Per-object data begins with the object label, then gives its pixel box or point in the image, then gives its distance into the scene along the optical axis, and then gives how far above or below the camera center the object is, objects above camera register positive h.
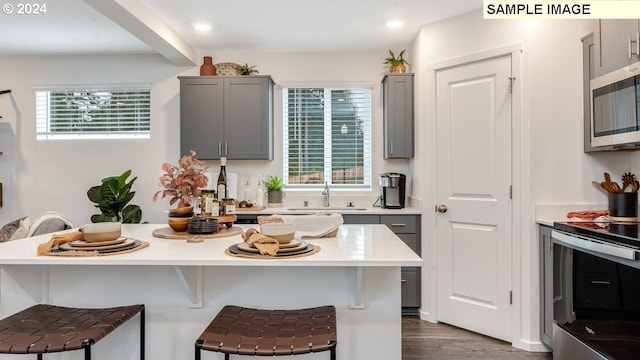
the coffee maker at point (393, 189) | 3.74 -0.07
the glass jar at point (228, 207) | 2.21 -0.15
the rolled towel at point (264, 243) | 1.49 -0.26
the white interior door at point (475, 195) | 2.87 -0.11
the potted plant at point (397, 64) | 3.81 +1.21
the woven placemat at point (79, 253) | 1.49 -0.29
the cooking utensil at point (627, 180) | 2.43 +0.01
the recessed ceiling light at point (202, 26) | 3.41 +1.45
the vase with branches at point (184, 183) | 2.04 -0.01
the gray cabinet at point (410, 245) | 3.41 -0.59
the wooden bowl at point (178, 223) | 2.03 -0.22
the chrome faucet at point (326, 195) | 4.11 -0.15
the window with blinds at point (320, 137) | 4.23 +0.51
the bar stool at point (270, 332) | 1.31 -0.58
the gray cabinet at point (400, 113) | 3.71 +0.69
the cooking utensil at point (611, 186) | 2.43 -0.03
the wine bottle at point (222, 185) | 2.40 -0.02
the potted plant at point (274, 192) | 4.04 -0.11
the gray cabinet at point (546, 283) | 2.53 -0.70
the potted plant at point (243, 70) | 3.92 +1.18
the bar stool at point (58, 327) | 1.35 -0.58
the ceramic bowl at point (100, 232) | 1.62 -0.22
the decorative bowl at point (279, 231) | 1.58 -0.21
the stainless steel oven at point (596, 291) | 1.83 -0.61
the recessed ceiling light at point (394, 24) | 3.35 +1.45
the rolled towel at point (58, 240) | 1.51 -0.25
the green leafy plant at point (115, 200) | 3.76 -0.18
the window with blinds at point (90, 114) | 4.28 +0.79
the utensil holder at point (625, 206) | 2.30 -0.15
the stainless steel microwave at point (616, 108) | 2.12 +0.45
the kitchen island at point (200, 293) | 1.75 -0.54
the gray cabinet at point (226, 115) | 3.85 +0.69
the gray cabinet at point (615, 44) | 2.12 +0.83
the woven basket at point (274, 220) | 1.86 -0.19
